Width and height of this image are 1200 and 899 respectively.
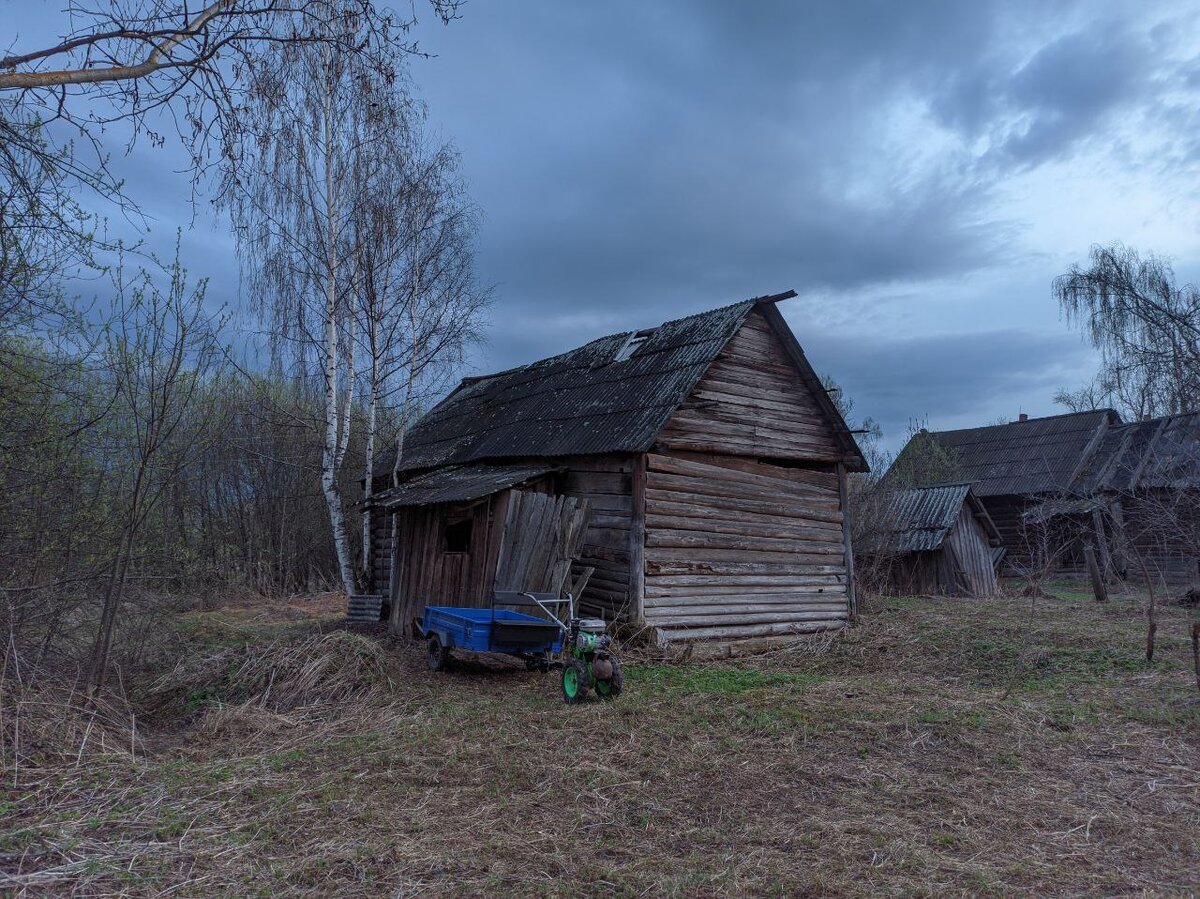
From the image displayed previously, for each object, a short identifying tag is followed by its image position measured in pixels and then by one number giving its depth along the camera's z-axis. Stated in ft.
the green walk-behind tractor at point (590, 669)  27.32
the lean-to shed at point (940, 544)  70.13
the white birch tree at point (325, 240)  52.29
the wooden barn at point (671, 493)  37.78
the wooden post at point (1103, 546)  68.59
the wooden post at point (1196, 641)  25.95
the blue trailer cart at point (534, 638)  27.63
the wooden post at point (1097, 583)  60.96
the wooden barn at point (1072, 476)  76.02
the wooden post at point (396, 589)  45.06
